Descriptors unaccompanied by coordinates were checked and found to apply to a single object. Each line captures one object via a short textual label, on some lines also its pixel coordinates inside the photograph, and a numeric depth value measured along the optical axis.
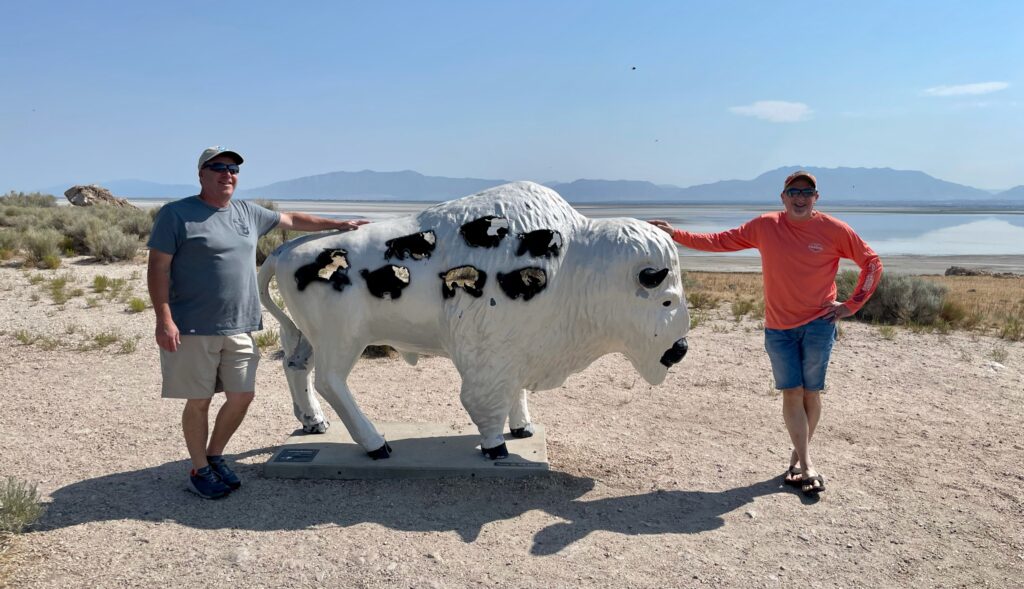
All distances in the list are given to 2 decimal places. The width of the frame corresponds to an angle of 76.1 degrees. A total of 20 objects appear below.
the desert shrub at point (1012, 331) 8.87
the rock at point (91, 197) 30.07
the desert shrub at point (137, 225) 18.70
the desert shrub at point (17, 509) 3.46
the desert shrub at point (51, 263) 13.16
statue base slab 4.36
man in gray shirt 3.56
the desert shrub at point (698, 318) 9.63
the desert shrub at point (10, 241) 15.05
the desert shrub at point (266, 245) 14.01
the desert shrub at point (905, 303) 10.38
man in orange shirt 4.04
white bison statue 4.01
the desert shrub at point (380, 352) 7.87
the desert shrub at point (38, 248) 13.55
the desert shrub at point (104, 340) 7.64
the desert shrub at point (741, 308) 10.30
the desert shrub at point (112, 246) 14.45
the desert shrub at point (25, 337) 7.64
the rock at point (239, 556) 3.33
